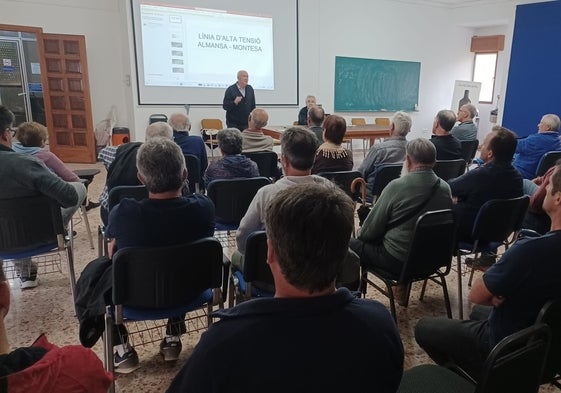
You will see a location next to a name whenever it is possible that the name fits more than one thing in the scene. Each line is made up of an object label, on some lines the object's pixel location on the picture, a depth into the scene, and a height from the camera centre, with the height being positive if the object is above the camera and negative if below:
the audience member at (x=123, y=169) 2.79 -0.45
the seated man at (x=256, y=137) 4.00 -0.34
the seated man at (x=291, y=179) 1.86 -0.38
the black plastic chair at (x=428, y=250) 2.04 -0.76
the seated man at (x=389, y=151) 3.59 -0.41
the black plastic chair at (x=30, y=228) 2.19 -0.69
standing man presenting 6.16 +0.00
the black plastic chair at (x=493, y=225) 2.34 -0.71
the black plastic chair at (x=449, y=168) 3.51 -0.56
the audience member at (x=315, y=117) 4.85 -0.16
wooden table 6.13 -0.46
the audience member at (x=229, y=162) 3.05 -0.44
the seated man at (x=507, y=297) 1.28 -0.65
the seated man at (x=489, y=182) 2.50 -0.49
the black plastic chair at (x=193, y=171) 3.39 -0.57
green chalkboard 9.05 +0.44
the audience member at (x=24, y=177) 2.24 -0.41
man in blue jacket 3.99 -0.41
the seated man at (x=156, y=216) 1.65 -0.46
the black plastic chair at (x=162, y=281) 1.57 -0.72
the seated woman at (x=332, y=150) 3.35 -0.38
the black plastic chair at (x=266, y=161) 3.75 -0.53
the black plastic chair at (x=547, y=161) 3.69 -0.51
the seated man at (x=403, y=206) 2.15 -0.54
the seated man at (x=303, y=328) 0.75 -0.43
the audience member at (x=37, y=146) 2.82 -0.30
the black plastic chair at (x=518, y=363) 1.04 -0.68
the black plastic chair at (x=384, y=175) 3.36 -0.59
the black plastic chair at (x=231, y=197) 2.77 -0.64
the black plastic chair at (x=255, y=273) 1.74 -0.75
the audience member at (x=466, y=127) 5.20 -0.29
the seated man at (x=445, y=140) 3.88 -0.35
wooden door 7.00 +0.07
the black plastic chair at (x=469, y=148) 5.02 -0.55
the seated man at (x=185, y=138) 3.62 -0.31
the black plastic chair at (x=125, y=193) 2.46 -0.55
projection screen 6.79 +0.97
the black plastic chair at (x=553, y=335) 1.23 -0.73
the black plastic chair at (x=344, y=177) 3.12 -0.56
